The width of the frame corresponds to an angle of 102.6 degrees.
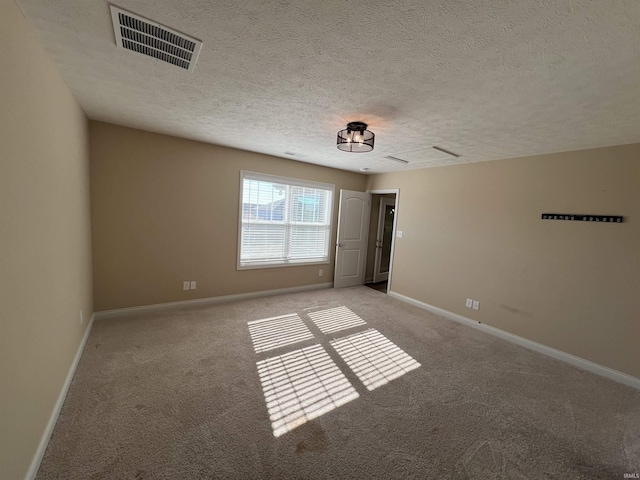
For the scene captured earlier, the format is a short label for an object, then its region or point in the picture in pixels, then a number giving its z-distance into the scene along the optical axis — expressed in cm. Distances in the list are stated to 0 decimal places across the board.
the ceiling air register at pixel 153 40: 132
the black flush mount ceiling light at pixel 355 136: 240
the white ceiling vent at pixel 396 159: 381
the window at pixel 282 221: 425
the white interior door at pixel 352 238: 525
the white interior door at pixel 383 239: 603
